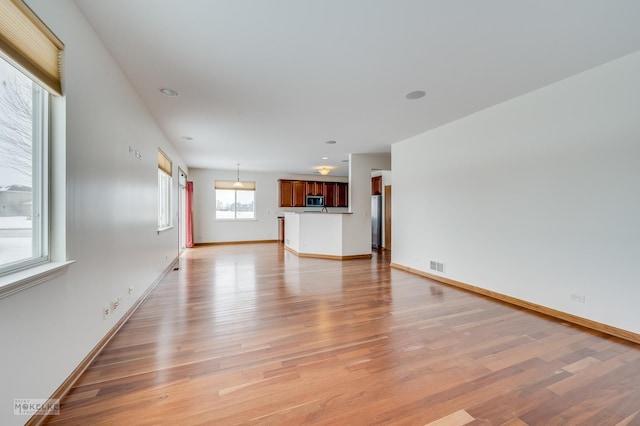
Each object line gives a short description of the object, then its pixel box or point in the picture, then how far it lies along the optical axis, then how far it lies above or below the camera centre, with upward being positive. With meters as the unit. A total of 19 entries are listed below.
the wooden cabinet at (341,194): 9.88 +0.73
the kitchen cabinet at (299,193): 9.44 +0.74
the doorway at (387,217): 7.83 -0.15
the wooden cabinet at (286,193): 9.35 +0.74
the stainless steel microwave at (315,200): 9.45 +0.47
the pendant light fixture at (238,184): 9.05 +1.05
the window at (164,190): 4.79 +0.49
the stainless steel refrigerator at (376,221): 8.25 -0.29
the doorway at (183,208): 6.97 +0.15
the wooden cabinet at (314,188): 9.56 +0.94
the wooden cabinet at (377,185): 8.28 +0.91
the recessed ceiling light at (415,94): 3.09 +1.48
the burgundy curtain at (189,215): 7.88 -0.06
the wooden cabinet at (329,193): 9.71 +0.75
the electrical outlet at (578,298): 2.69 -0.93
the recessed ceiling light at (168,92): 3.03 +1.49
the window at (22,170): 1.33 +0.25
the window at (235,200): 8.95 +0.48
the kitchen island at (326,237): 6.31 -0.63
